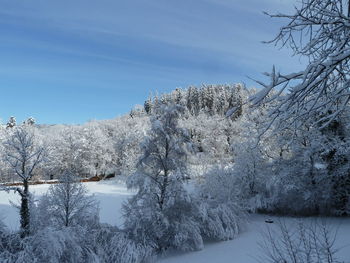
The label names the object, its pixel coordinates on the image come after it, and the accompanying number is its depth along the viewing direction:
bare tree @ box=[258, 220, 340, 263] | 3.74
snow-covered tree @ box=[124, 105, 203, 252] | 10.66
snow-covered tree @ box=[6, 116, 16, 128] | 66.40
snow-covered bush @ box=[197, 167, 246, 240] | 11.59
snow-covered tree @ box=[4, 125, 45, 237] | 9.18
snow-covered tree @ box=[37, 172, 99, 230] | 10.71
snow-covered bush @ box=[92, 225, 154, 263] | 9.01
